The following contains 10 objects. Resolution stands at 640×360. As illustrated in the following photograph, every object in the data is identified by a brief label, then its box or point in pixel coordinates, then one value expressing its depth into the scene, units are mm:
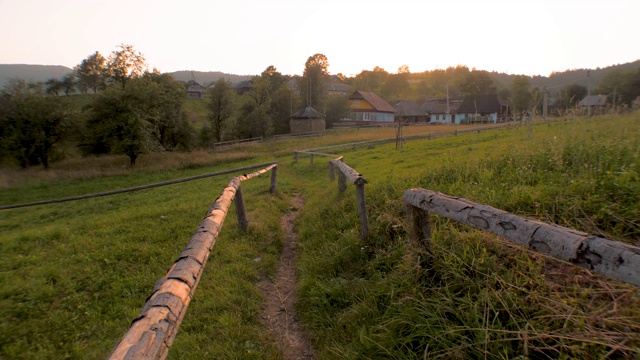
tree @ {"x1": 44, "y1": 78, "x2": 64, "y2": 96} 75531
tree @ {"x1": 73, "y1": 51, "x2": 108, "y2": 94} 75962
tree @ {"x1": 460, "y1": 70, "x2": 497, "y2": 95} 73438
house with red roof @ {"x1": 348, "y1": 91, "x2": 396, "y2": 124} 60188
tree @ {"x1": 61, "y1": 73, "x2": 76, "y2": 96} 77569
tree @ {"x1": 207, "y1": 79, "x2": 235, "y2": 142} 40531
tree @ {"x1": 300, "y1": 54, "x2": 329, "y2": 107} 52812
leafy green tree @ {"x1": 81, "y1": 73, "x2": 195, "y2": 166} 25797
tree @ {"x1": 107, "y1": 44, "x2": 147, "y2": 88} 35375
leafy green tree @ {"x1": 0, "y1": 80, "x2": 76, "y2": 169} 25891
